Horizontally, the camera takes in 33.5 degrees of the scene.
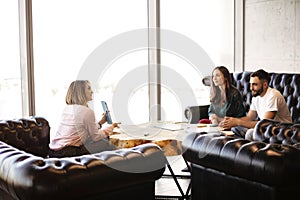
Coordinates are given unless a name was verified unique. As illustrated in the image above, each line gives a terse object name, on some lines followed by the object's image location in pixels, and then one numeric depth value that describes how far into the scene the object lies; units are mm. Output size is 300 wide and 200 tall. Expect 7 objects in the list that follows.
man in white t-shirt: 5281
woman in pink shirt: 4559
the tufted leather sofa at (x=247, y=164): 2988
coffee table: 4289
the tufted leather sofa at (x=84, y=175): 2779
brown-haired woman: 5570
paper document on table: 4798
